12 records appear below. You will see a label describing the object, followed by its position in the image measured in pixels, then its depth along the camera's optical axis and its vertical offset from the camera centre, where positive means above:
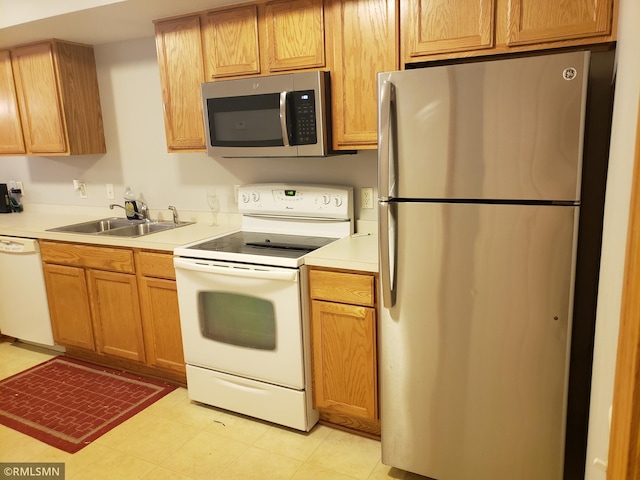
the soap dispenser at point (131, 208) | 3.41 -0.36
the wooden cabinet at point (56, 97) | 3.20 +0.42
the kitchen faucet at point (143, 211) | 3.44 -0.39
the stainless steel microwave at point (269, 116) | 2.31 +0.17
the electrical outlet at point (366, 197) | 2.65 -0.27
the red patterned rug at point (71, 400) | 2.48 -1.37
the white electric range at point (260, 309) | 2.28 -0.77
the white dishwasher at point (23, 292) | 3.17 -0.88
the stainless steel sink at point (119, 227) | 3.26 -0.48
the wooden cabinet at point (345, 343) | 2.14 -0.88
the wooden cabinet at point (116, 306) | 2.75 -0.89
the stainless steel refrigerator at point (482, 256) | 1.56 -0.40
